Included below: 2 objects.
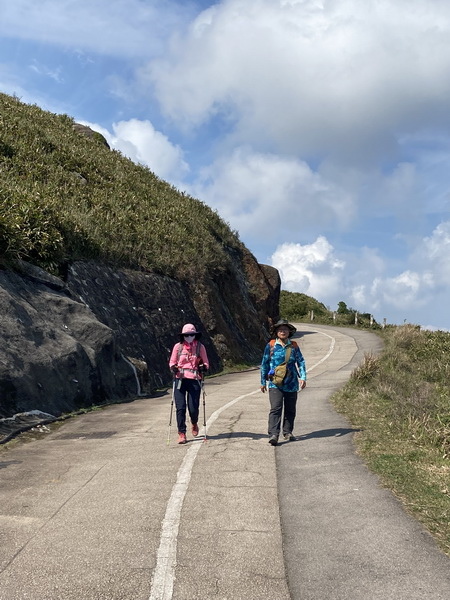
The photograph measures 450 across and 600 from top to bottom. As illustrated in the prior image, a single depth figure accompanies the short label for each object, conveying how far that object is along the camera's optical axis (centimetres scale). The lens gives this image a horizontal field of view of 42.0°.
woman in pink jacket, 998
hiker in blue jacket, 972
